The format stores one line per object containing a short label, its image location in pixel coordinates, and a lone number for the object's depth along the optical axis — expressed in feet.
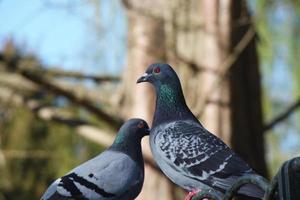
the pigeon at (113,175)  17.90
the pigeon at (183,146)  17.35
